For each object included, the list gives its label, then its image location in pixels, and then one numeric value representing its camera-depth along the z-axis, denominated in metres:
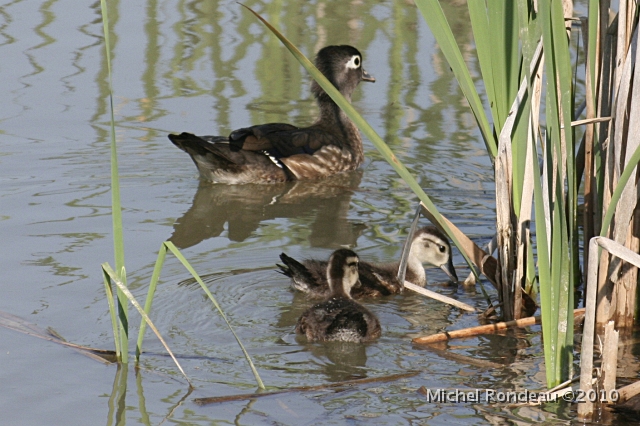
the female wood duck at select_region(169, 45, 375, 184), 15.98
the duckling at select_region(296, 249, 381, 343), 9.98
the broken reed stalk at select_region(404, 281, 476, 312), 10.85
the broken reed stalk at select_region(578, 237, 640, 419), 7.84
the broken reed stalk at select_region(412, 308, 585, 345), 9.88
